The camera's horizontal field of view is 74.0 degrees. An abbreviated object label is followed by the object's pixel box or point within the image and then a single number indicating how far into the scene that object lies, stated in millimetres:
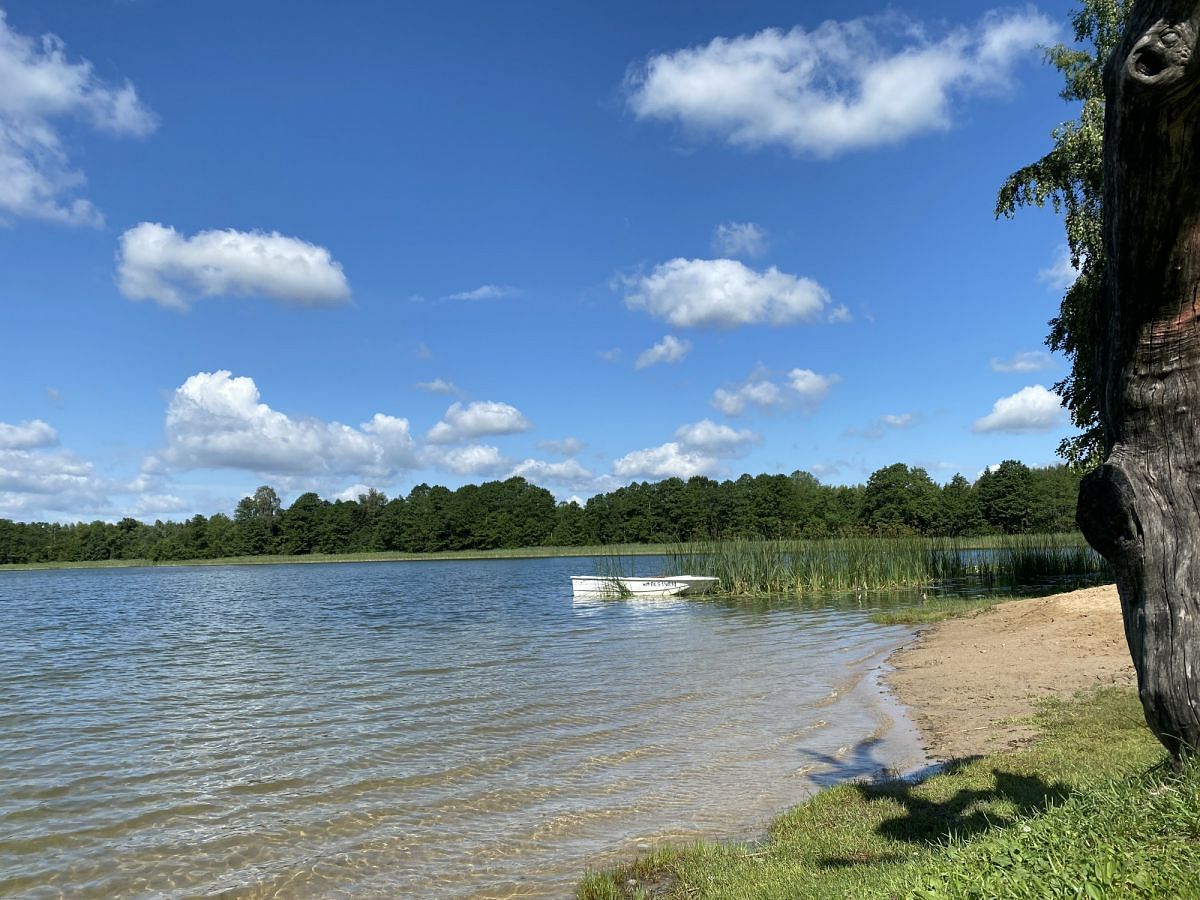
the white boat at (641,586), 30500
